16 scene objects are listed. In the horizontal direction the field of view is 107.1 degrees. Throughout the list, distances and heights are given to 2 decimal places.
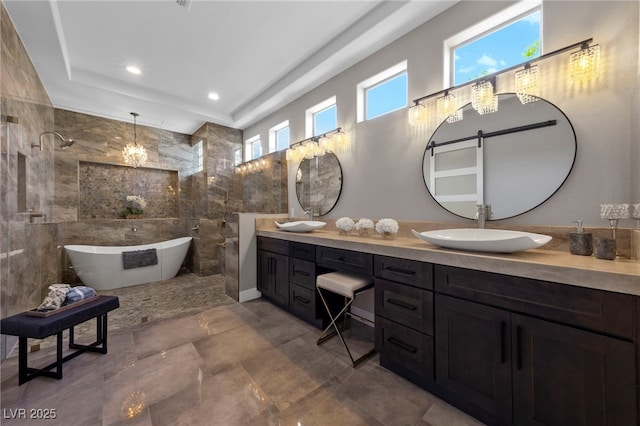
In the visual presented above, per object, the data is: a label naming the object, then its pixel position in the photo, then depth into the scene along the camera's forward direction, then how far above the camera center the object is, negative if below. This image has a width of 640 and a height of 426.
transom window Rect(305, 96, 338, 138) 3.08 +1.29
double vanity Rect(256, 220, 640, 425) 0.92 -0.59
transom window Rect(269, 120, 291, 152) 3.87 +1.26
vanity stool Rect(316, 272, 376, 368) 1.77 -0.57
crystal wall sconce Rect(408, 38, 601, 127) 1.38 +0.86
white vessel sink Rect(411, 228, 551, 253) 1.20 -0.17
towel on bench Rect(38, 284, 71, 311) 1.66 -0.61
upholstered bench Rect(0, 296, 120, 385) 1.49 -0.75
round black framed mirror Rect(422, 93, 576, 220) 1.51 +0.37
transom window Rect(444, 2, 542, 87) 1.64 +1.27
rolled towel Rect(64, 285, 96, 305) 1.79 -0.63
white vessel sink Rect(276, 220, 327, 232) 2.72 -0.17
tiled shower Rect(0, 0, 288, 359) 2.04 +0.41
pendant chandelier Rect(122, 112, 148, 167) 4.14 +1.04
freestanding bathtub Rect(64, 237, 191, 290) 3.40 -0.83
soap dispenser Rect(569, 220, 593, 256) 1.28 -0.18
